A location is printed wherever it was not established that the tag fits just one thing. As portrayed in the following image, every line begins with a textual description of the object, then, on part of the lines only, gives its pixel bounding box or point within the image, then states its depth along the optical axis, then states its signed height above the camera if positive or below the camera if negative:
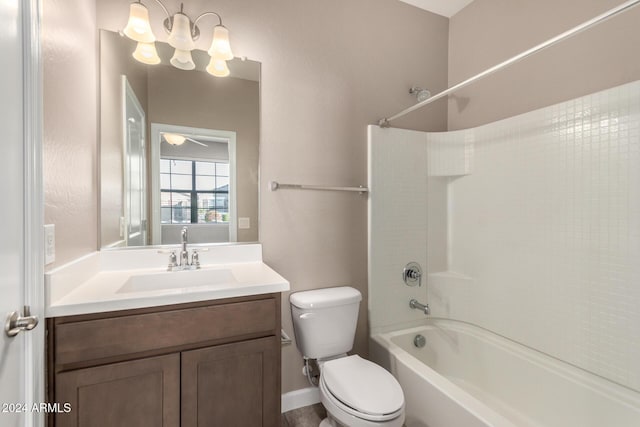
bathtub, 1.31 -0.91
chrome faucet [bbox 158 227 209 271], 1.48 -0.25
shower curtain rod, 0.96 +0.66
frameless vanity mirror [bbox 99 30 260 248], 1.45 +0.33
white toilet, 1.21 -0.79
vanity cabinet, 0.97 -0.56
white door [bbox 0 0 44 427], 0.75 -0.02
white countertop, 0.99 -0.30
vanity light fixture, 1.39 +0.87
